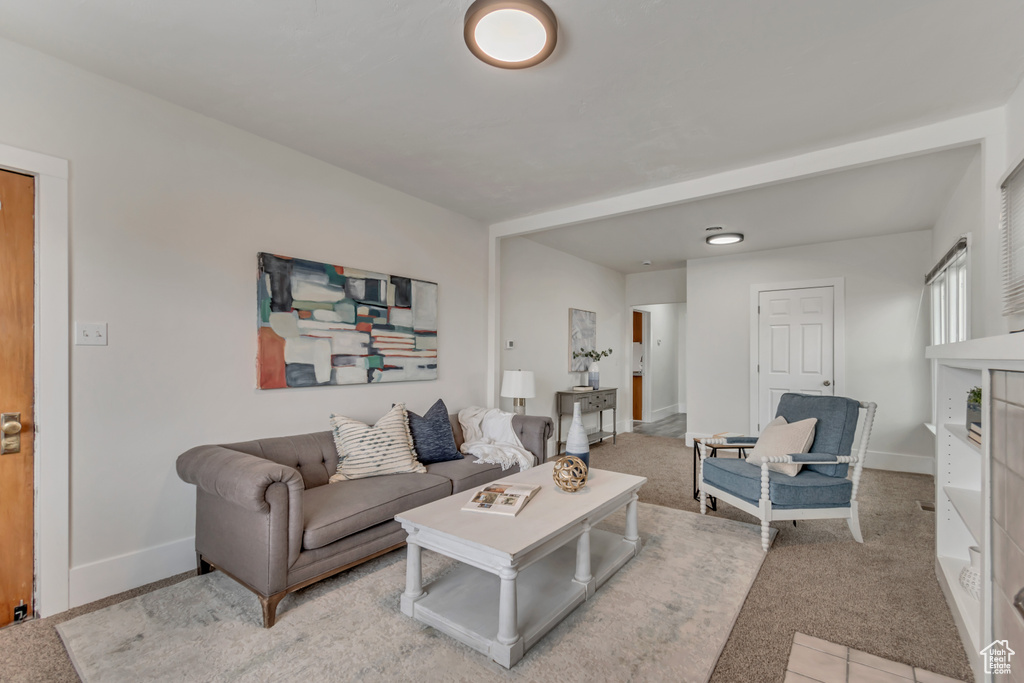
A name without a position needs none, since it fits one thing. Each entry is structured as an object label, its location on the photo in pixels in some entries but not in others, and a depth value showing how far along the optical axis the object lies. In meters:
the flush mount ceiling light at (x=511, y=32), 1.70
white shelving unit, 1.68
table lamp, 4.21
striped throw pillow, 2.83
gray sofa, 1.98
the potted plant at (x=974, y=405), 2.15
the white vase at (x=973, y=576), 1.88
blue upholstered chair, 2.79
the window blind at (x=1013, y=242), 1.96
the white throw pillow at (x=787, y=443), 3.00
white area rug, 1.71
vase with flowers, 5.93
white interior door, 5.07
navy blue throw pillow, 3.23
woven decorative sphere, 2.44
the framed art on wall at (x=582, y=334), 5.80
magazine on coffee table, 2.17
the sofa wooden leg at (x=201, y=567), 2.45
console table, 5.42
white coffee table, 1.79
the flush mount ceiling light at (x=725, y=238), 4.79
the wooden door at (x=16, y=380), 1.99
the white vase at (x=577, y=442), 2.65
